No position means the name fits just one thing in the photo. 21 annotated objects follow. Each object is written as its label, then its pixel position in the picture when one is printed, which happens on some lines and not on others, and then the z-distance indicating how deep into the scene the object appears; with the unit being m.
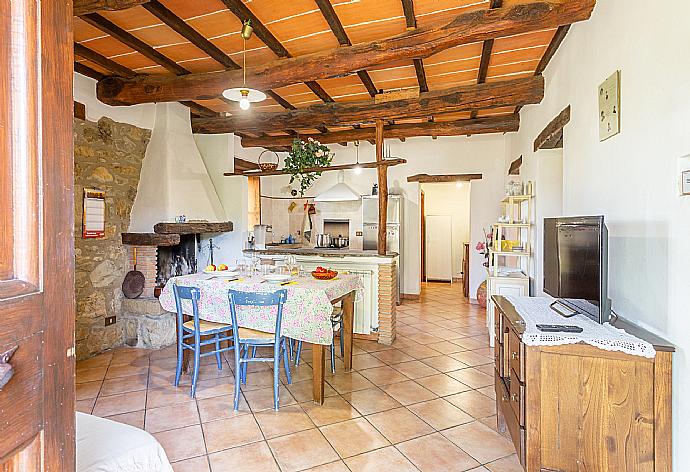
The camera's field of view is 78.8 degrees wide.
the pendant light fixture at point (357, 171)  7.68
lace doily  1.82
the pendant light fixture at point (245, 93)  3.32
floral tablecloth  3.18
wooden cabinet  1.81
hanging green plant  5.43
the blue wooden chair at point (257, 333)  3.06
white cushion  1.12
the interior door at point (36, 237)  0.62
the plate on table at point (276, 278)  3.58
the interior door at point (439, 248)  9.80
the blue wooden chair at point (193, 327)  3.34
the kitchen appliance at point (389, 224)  7.34
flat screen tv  2.14
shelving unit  4.83
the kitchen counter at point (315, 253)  4.90
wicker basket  8.48
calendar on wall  4.33
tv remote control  1.98
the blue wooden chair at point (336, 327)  3.59
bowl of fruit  3.70
